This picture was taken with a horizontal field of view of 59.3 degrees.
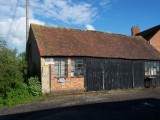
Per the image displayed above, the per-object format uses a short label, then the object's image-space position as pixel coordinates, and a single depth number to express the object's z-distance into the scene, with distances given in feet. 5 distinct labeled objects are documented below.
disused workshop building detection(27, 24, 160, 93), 39.82
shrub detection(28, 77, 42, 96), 36.88
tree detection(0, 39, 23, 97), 34.28
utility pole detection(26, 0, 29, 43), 42.73
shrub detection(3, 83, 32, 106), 32.39
